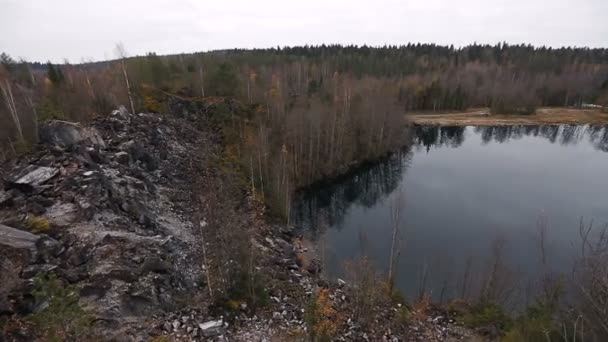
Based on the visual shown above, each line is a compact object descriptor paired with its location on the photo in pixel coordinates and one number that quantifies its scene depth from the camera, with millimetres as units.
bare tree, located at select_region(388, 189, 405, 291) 24256
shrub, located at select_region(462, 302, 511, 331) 20469
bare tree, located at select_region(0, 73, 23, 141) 34050
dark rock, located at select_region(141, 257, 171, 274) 19891
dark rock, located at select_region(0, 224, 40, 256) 17623
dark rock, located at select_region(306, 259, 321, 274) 28188
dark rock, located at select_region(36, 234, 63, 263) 18078
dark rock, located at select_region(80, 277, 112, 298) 17406
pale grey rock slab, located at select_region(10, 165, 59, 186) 24188
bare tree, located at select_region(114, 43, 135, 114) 46812
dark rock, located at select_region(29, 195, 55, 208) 22438
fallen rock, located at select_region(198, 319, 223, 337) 17406
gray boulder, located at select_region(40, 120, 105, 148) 29938
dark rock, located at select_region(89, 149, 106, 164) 29436
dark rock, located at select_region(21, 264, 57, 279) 16484
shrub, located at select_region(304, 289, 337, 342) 16078
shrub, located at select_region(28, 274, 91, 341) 10711
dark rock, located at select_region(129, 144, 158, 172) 34812
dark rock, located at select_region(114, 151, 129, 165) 32219
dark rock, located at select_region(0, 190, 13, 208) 22097
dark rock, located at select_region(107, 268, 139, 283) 18828
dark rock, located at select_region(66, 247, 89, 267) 18672
